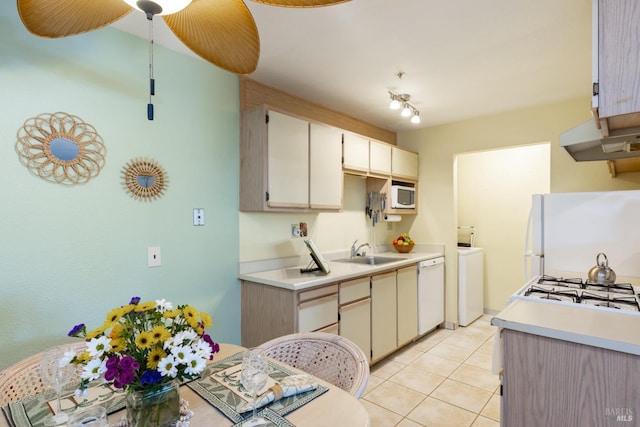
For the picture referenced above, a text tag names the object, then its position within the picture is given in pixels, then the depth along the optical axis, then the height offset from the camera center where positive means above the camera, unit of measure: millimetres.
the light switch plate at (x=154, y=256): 2049 -254
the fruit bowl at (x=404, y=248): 3841 -379
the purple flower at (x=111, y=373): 781 -371
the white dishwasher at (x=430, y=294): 3467 -852
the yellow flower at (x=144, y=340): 834 -312
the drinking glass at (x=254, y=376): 921 -453
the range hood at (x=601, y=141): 1576 +391
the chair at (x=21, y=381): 1133 -585
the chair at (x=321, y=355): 1305 -584
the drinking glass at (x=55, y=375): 913 -446
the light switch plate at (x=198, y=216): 2278 -4
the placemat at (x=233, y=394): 947 -563
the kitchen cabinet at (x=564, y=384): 1197 -648
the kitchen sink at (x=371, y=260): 3334 -455
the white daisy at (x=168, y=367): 815 -371
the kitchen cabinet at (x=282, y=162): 2404 +404
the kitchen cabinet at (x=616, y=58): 1218 +585
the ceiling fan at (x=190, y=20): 963 +619
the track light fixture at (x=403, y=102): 2732 +1034
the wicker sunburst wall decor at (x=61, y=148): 1635 +345
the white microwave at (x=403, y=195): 3653 +227
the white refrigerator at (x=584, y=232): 2199 -117
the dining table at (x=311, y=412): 911 -562
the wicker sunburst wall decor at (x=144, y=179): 1970 +220
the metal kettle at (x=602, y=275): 1967 -355
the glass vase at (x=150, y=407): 849 -492
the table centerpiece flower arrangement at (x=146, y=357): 814 -354
